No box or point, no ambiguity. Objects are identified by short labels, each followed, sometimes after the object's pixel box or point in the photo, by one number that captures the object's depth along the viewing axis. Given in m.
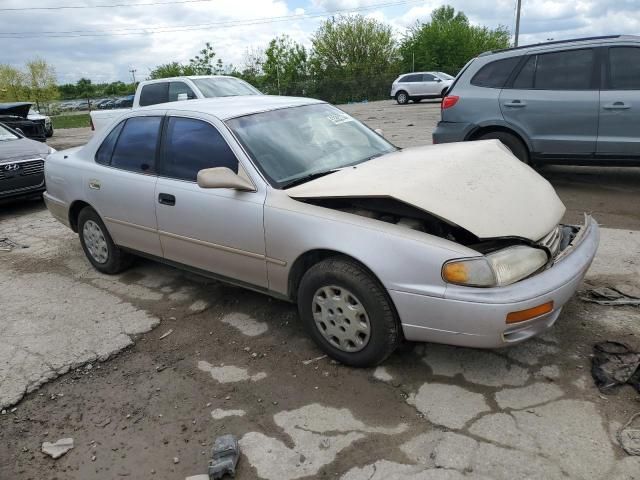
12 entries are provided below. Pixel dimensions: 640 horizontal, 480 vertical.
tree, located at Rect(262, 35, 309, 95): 41.40
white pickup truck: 9.88
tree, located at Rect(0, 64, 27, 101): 38.22
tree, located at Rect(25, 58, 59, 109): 39.72
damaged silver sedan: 2.78
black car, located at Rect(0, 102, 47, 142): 14.64
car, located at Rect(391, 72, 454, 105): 26.17
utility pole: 28.02
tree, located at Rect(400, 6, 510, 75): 45.28
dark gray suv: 6.11
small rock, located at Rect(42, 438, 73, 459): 2.72
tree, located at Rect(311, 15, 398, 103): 43.78
